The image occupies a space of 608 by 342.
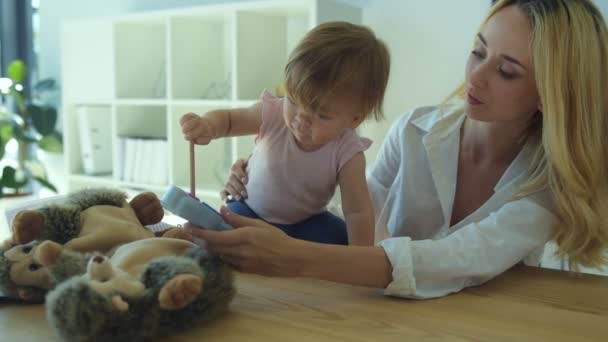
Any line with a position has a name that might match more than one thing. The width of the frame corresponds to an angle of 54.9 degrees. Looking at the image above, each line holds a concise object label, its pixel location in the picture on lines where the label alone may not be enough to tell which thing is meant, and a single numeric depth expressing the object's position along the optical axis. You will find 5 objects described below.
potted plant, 3.35
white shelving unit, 2.71
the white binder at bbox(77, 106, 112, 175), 3.33
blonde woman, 0.86
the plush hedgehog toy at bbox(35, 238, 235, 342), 0.59
